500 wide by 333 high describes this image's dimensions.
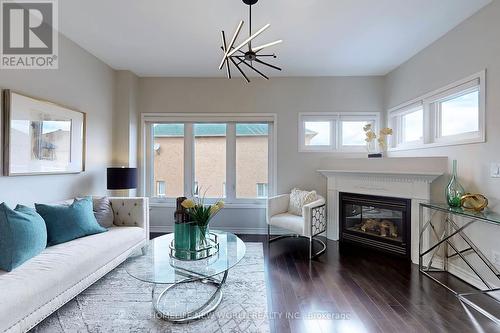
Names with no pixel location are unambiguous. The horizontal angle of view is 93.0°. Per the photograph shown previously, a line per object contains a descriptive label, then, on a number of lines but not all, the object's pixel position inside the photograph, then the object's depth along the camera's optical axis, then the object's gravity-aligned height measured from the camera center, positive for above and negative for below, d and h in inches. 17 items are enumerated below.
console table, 83.8 -36.7
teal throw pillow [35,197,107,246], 87.5 -22.3
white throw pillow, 142.7 -20.7
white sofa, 57.4 -32.6
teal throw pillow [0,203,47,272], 67.2 -21.9
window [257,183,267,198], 165.6 -17.3
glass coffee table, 73.3 -33.7
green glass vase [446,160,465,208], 96.7 -10.6
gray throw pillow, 110.1 -22.2
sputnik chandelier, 77.7 +37.7
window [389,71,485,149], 98.1 +24.9
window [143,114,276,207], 164.6 +2.9
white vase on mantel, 153.9 +12.1
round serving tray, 81.5 -30.9
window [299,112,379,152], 161.5 +23.9
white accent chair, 124.8 -30.2
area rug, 70.4 -48.1
